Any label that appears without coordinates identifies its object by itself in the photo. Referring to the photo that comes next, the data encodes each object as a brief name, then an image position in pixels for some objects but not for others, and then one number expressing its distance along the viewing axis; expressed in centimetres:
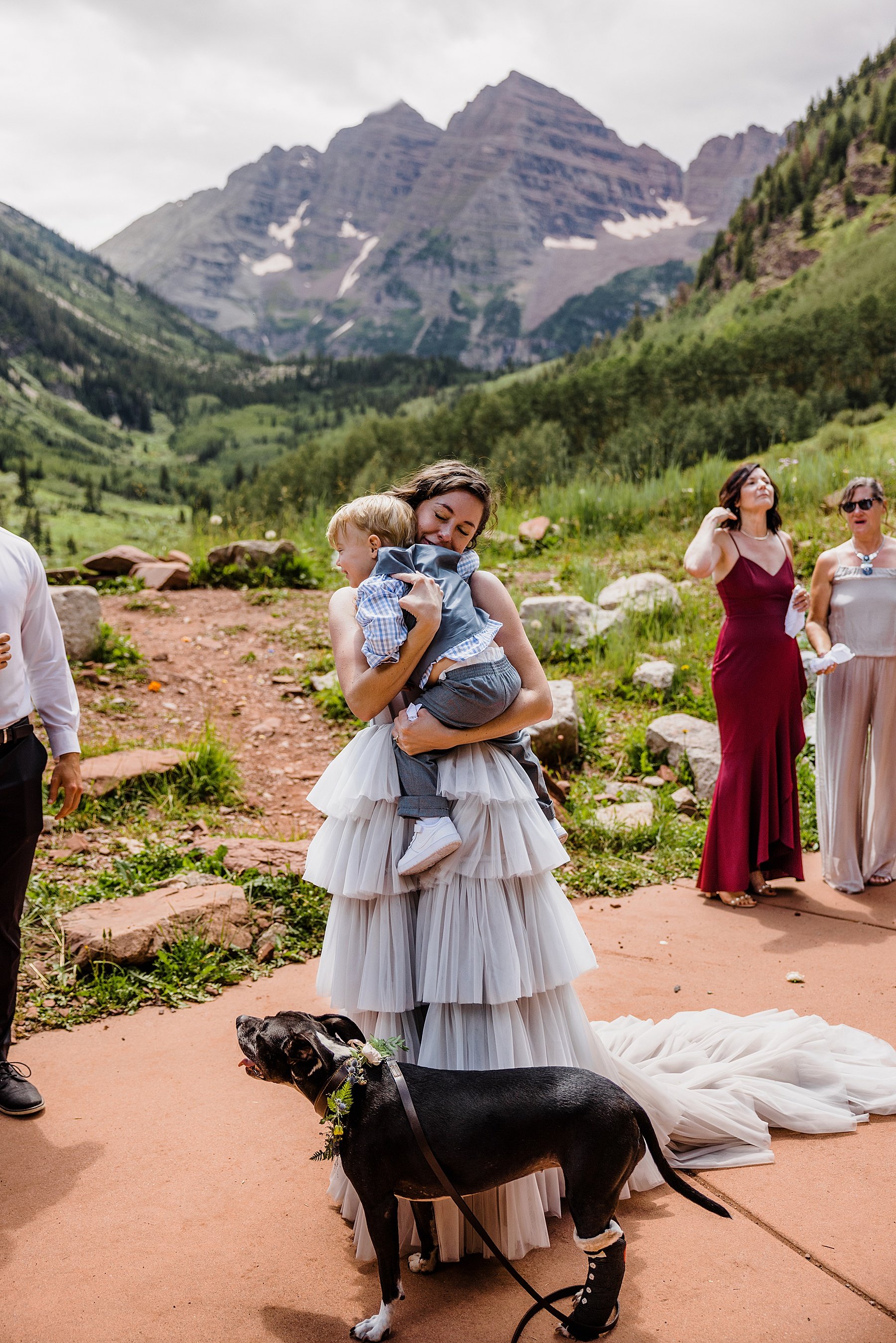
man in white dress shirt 318
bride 242
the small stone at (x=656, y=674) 776
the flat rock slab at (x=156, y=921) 412
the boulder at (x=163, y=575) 1035
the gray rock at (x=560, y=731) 655
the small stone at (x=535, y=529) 1152
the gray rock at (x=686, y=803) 633
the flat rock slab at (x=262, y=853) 498
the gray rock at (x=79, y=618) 754
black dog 204
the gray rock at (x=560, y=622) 840
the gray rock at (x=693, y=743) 648
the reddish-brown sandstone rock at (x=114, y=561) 1038
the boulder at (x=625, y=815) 595
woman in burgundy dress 511
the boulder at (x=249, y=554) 1078
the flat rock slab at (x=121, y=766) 565
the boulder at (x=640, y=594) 897
